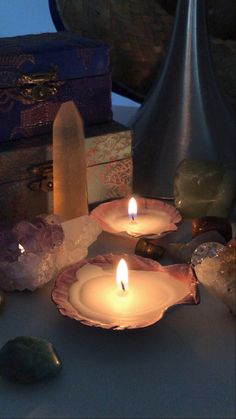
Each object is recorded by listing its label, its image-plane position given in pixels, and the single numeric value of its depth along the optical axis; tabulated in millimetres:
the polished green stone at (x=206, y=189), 764
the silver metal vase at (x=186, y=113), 924
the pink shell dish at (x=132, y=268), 523
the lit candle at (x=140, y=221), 714
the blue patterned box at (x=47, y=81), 747
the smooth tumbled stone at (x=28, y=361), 477
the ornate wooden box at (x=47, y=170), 744
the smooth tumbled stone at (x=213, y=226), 684
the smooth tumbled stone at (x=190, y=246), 665
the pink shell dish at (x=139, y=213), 706
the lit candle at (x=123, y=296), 534
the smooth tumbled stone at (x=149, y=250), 674
